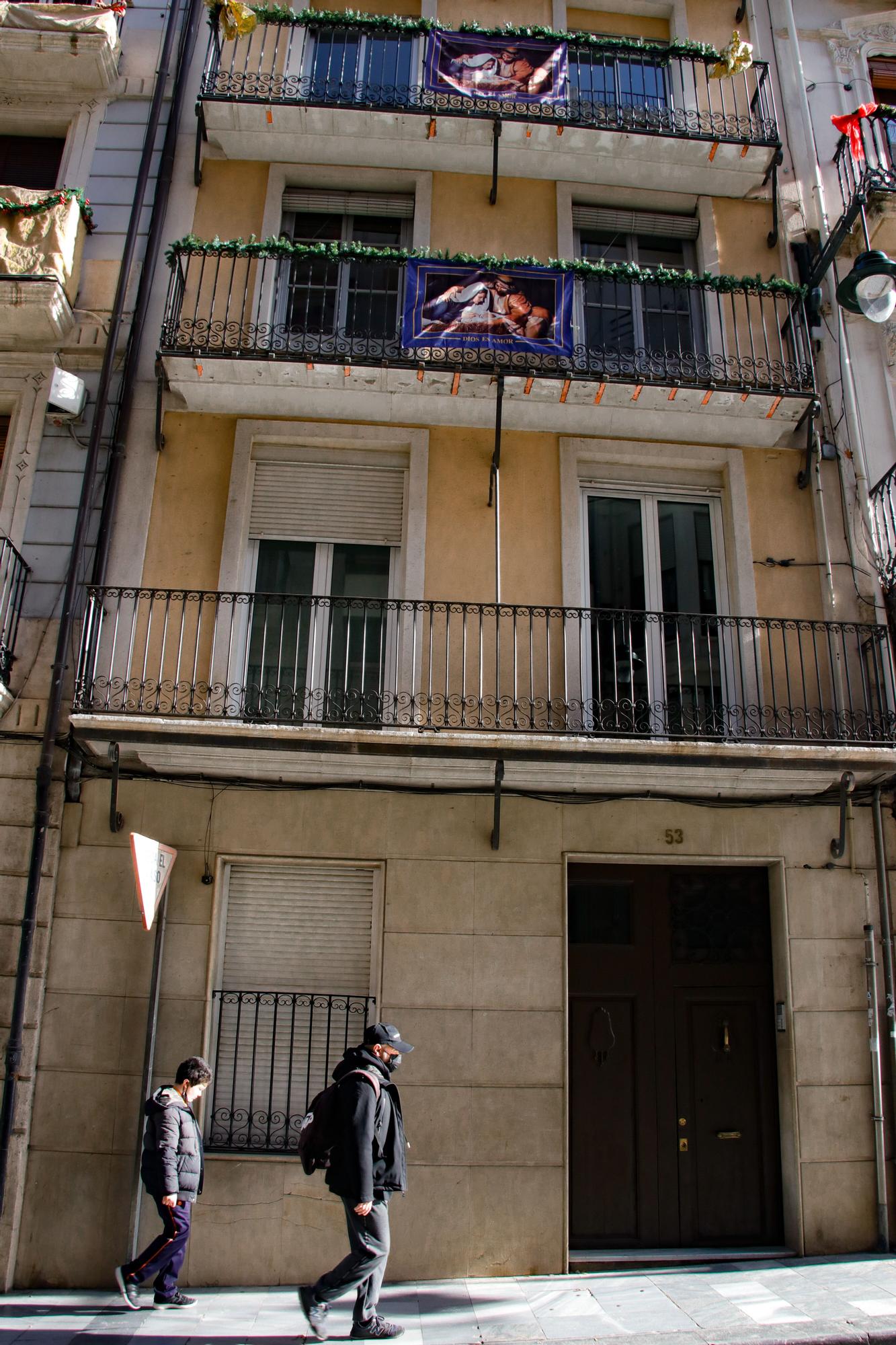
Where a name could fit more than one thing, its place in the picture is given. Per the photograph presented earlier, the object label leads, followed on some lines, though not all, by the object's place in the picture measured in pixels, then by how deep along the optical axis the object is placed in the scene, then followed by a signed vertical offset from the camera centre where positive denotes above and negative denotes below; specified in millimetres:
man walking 5160 -987
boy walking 5676 -1073
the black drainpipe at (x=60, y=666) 6715 +2344
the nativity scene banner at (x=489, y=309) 8281 +5663
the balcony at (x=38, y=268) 8242 +5957
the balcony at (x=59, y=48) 9289 +8634
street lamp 6238 +4510
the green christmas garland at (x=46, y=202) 8562 +6623
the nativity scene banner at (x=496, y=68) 9195 +8509
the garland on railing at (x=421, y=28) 9180 +8899
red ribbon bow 8609 +7701
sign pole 6621 -261
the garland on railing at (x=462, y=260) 8250 +6075
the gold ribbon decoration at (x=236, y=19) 8797 +8465
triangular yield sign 6109 +714
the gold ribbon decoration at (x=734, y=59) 9125 +8544
